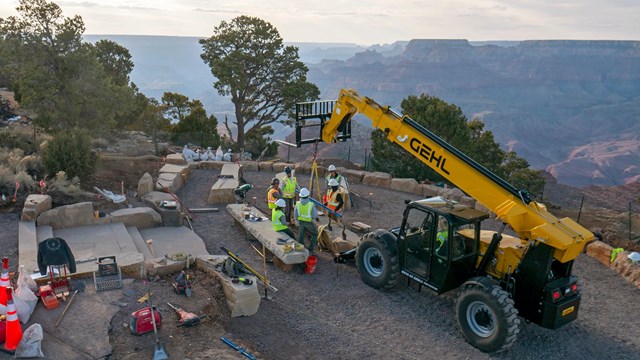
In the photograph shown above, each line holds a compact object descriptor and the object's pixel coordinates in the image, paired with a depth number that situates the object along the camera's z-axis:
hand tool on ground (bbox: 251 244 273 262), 13.12
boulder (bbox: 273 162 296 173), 22.55
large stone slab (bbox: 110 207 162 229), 14.59
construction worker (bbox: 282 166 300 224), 15.07
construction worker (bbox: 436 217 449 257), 9.87
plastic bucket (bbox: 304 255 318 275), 12.32
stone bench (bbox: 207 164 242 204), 17.91
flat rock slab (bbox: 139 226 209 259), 13.56
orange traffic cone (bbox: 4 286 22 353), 7.71
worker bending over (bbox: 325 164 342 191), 16.00
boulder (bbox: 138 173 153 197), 17.17
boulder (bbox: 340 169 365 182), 21.20
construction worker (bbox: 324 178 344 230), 14.47
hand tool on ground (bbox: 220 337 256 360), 8.23
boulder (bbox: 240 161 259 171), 22.73
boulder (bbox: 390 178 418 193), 19.92
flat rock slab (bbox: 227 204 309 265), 12.06
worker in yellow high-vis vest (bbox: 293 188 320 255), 12.62
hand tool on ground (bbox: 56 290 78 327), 8.60
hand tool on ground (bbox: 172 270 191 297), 9.98
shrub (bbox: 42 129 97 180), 16.81
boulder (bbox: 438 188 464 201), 18.86
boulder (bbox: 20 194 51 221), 13.38
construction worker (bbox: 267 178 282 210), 14.27
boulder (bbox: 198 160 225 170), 23.05
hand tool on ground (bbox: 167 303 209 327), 8.83
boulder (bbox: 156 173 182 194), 18.23
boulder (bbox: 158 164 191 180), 20.09
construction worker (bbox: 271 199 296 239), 12.93
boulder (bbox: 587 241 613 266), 13.63
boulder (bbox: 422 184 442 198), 19.41
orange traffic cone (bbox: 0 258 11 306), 8.33
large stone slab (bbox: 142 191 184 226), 15.50
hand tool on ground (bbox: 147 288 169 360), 7.77
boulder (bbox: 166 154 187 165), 22.05
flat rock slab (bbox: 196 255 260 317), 9.92
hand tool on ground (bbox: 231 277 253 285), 10.22
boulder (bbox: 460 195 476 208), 18.35
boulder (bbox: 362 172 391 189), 20.44
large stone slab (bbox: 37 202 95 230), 13.60
